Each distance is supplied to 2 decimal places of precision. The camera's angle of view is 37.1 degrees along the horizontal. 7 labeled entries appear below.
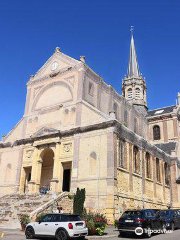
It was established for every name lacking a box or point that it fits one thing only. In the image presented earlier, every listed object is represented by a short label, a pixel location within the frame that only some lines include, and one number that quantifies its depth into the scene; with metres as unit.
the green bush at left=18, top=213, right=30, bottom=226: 16.78
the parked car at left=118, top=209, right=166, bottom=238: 14.05
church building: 24.11
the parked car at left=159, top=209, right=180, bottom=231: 17.52
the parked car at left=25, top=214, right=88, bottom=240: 12.26
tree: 21.03
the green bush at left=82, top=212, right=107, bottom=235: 14.69
